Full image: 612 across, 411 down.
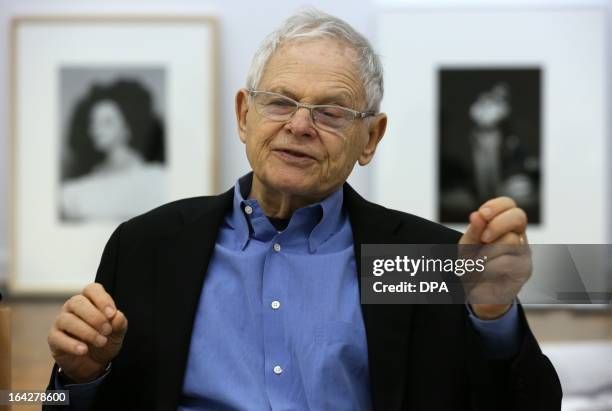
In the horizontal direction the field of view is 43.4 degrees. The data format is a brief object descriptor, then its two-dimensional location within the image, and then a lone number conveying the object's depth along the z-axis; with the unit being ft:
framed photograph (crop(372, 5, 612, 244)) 12.07
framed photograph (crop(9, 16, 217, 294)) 12.29
